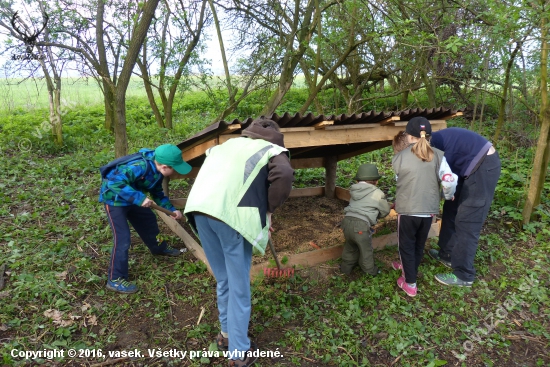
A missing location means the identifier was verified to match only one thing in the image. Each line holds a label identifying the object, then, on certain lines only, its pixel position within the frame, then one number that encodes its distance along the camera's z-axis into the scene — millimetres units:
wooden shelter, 3588
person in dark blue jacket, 3820
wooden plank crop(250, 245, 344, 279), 3834
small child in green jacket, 3939
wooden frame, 4035
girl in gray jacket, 3541
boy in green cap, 3521
